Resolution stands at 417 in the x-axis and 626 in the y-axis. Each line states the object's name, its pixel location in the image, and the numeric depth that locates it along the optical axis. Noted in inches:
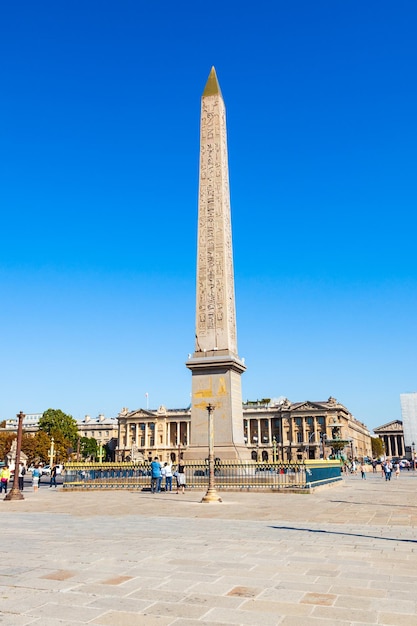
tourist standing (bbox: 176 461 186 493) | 882.8
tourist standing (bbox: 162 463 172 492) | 951.0
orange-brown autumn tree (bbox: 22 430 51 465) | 3315.2
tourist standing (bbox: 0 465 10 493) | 1037.8
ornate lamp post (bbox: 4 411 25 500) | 844.6
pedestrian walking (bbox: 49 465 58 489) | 1479.6
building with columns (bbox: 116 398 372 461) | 4464.3
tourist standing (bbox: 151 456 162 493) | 908.0
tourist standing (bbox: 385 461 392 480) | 1497.3
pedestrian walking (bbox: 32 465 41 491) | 1185.4
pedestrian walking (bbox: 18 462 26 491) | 1083.3
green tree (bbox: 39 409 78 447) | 3814.0
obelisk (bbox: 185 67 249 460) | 1038.4
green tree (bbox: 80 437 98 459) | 4490.7
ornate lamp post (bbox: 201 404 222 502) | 719.7
